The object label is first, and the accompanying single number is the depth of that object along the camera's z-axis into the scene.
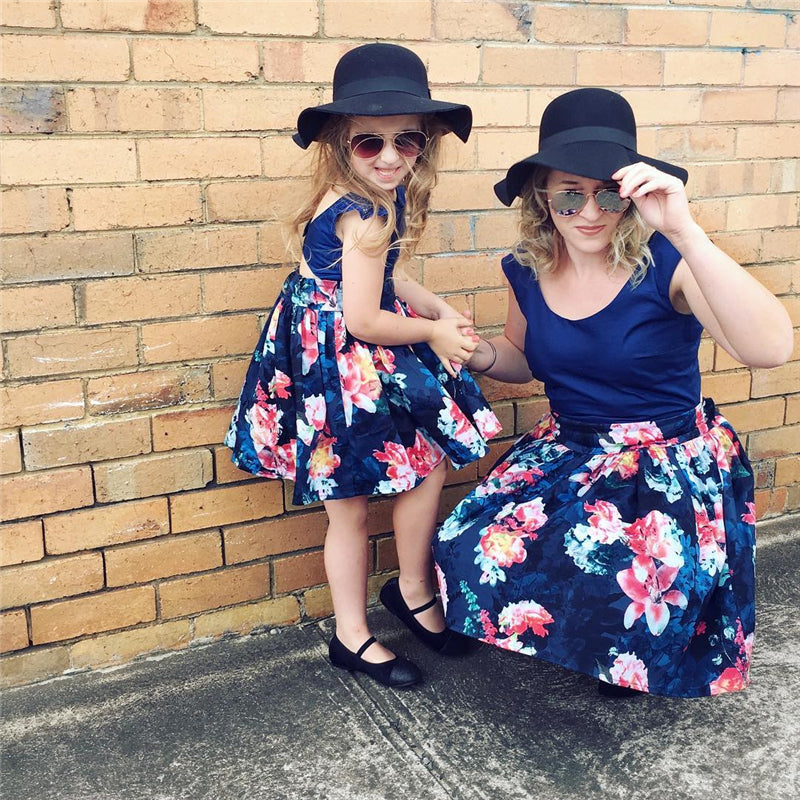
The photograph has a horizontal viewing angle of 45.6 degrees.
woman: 2.19
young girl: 2.33
